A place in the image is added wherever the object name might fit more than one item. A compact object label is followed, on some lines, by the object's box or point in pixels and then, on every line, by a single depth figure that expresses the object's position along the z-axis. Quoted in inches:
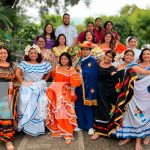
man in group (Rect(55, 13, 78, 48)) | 175.3
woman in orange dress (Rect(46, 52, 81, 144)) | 127.6
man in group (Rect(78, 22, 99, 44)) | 163.6
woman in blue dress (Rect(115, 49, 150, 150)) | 121.5
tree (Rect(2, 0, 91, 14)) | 248.8
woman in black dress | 126.9
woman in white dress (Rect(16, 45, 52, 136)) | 126.9
